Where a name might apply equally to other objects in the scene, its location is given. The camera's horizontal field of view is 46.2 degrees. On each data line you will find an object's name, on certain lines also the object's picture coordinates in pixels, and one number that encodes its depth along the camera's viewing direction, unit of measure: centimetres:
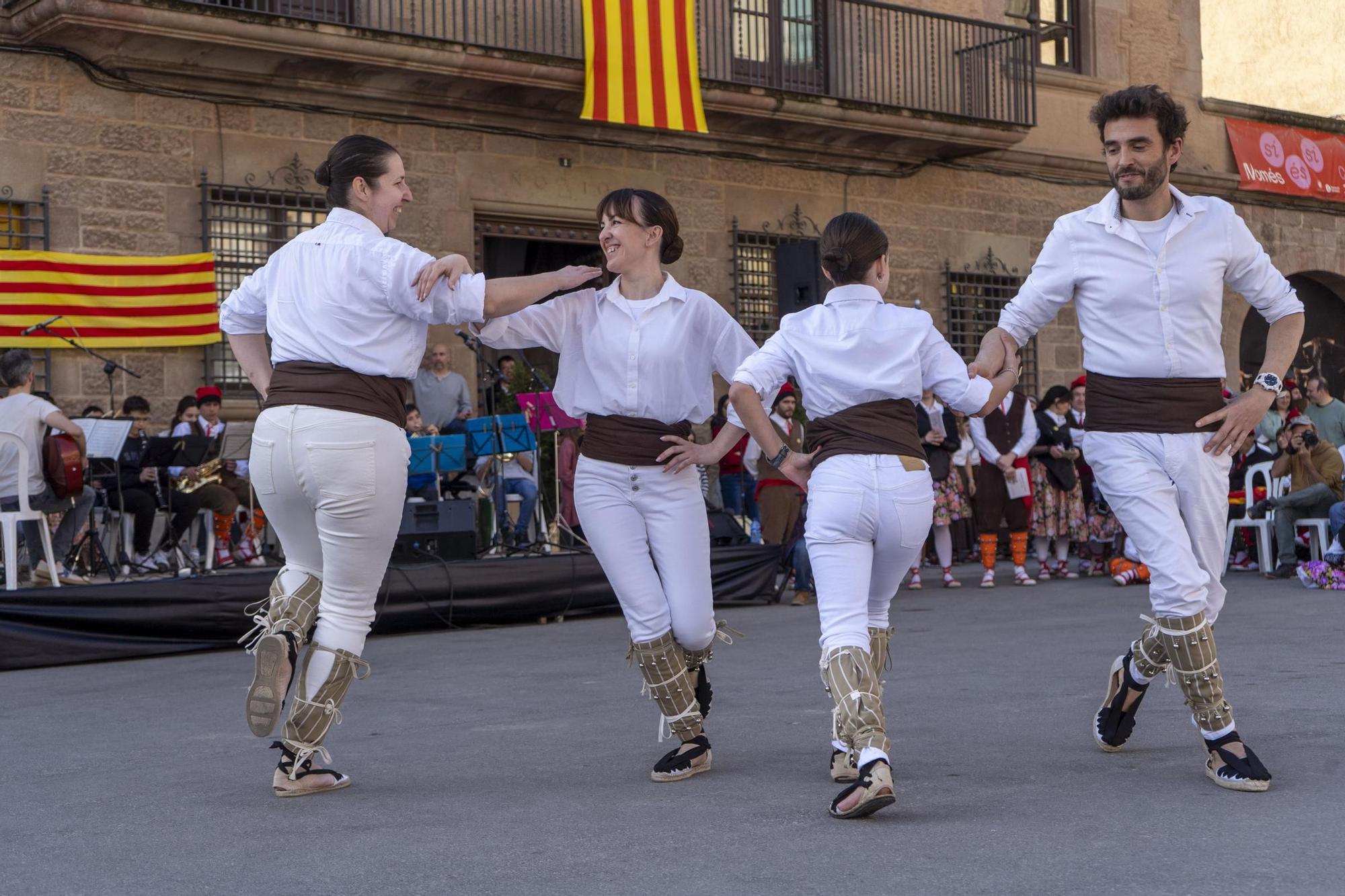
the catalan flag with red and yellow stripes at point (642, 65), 1560
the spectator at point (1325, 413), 1407
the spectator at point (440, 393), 1403
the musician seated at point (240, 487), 1337
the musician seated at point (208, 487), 1274
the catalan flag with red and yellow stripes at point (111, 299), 1303
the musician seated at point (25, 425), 1051
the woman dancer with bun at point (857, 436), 430
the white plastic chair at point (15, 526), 979
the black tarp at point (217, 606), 897
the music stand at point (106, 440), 1170
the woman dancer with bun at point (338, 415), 451
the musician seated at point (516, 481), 1320
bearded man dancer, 455
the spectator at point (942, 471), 1277
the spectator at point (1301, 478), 1282
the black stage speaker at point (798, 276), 1255
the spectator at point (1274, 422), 1464
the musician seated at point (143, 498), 1245
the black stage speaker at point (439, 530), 1105
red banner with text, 2234
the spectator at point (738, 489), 1519
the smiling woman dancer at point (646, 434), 489
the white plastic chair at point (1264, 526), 1317
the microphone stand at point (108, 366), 1265
